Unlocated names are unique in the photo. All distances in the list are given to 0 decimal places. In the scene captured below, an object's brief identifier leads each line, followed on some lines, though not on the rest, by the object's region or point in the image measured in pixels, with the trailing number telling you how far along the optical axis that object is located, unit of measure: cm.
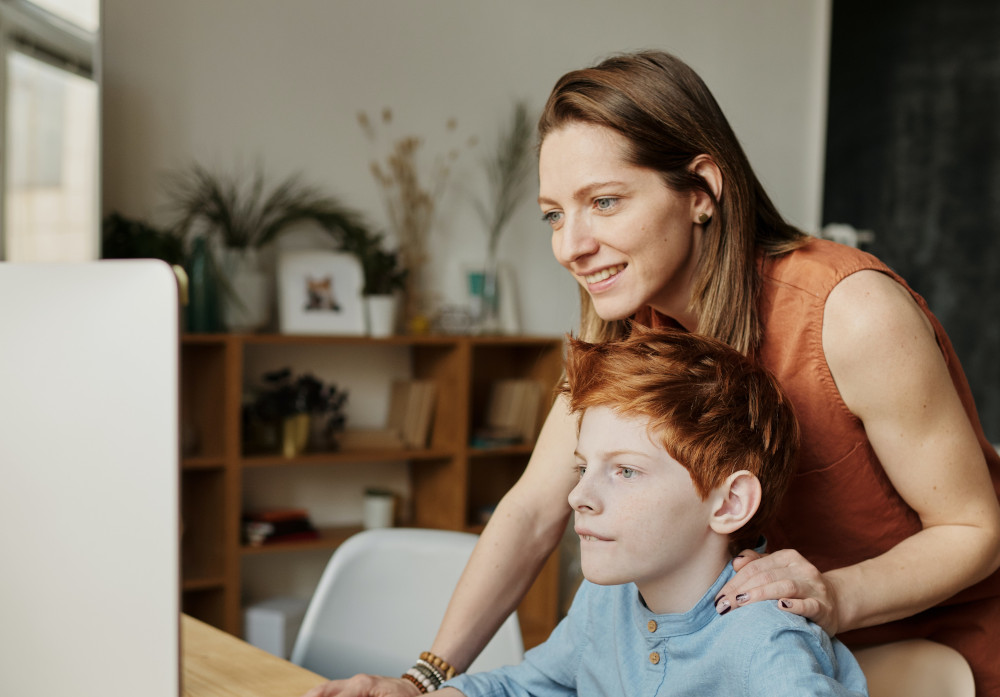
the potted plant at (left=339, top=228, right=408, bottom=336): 356
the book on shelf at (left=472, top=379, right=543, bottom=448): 390
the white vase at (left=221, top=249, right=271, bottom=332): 336
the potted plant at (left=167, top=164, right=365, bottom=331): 337
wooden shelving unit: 327
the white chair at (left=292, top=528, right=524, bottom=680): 158
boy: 92
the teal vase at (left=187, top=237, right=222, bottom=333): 328
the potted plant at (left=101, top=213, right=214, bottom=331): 314
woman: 108
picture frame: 351
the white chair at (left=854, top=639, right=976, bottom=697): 115
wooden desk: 114
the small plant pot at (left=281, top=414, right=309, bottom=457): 342
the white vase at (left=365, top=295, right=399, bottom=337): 355
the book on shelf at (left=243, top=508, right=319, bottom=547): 345
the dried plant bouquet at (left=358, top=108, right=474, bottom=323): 381
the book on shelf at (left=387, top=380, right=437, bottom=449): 373
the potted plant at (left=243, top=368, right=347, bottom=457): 342
